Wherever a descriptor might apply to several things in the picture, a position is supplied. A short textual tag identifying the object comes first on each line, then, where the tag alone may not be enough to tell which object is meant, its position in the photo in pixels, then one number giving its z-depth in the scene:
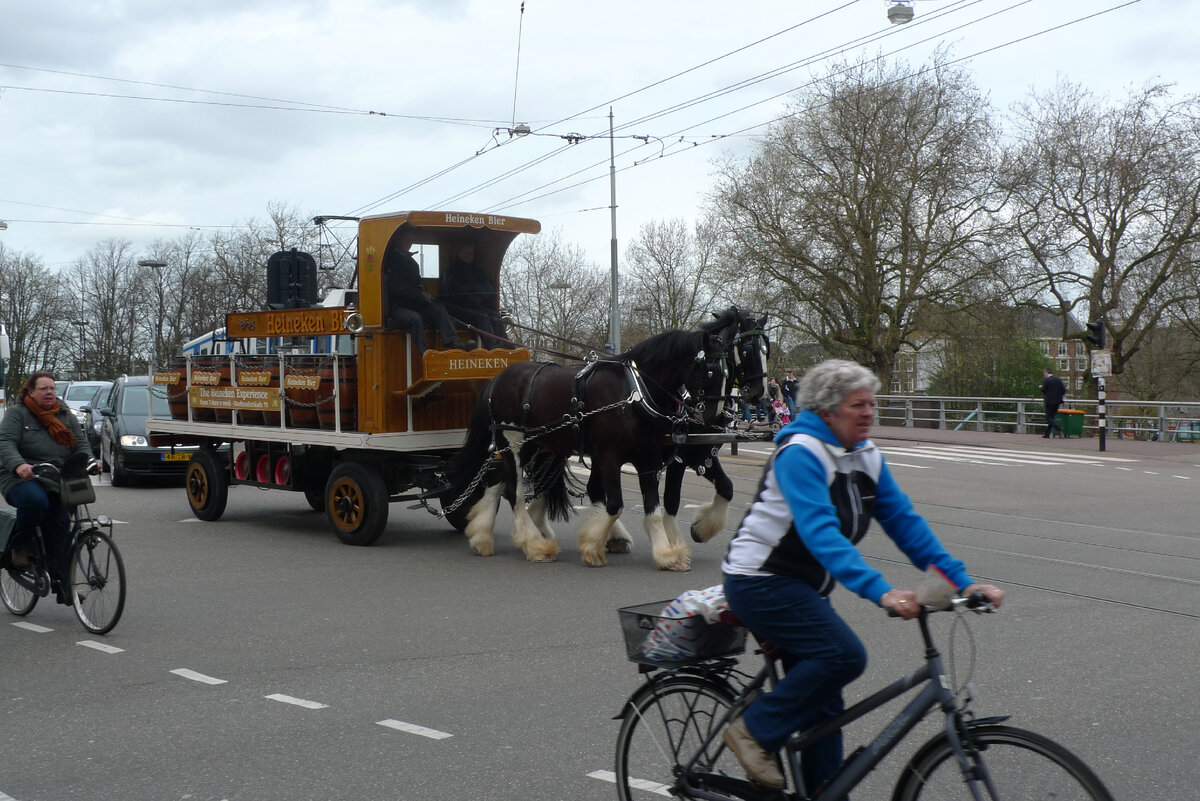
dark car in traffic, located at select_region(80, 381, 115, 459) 21.98
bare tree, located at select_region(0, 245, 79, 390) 69.00
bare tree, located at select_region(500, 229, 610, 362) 55.91
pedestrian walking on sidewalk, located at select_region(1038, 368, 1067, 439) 30.02
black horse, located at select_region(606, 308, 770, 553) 9.77
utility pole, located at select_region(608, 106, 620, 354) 32.03
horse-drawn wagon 9.94
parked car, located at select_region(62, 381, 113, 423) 39.28
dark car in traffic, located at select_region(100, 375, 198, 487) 17.83
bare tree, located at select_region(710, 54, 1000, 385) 35.94
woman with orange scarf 7.84
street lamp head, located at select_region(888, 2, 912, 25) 18.97
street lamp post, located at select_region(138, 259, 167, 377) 42.00
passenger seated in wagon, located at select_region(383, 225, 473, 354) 11.20
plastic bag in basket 3.71
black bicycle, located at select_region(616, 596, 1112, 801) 3.14
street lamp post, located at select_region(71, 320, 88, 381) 67.75
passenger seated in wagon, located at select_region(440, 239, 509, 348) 12.16
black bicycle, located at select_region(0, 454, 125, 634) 7.56
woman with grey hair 3.44
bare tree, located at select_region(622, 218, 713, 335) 55.88
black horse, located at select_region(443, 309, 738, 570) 9.88
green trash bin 30.61
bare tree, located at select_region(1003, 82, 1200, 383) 34.81
